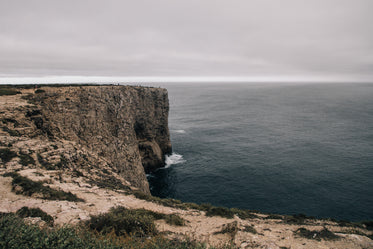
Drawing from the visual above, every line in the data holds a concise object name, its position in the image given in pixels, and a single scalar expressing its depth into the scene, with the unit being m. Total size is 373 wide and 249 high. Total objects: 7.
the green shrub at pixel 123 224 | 10.76
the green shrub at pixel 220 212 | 16.14
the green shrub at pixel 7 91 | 28.31
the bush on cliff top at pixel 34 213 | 10.29
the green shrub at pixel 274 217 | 18.06
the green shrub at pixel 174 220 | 13.25
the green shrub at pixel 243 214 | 17.48
